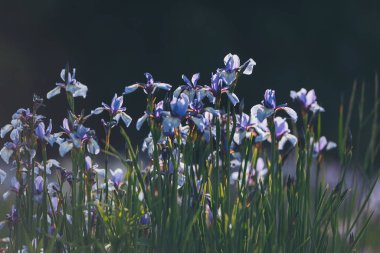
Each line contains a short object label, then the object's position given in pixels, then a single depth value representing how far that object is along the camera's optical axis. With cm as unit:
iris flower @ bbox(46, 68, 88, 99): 554
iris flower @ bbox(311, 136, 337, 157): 643
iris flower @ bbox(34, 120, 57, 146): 564
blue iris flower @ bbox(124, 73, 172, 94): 547
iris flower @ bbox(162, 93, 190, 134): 515
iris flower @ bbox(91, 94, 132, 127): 568
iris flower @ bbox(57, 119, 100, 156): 537
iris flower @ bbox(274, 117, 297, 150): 596
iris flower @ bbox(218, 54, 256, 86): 539
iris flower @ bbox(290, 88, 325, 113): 601
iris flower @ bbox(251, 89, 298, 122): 550
